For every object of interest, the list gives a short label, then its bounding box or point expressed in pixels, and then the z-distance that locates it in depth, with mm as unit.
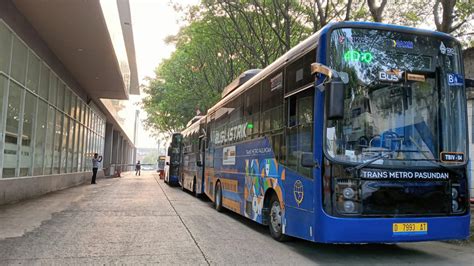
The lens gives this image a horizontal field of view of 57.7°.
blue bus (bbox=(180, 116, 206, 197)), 15234
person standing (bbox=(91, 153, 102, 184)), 23488
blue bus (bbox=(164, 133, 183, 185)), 23989
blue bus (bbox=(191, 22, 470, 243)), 5695
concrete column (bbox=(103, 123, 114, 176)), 40188
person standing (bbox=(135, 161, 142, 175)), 46094
